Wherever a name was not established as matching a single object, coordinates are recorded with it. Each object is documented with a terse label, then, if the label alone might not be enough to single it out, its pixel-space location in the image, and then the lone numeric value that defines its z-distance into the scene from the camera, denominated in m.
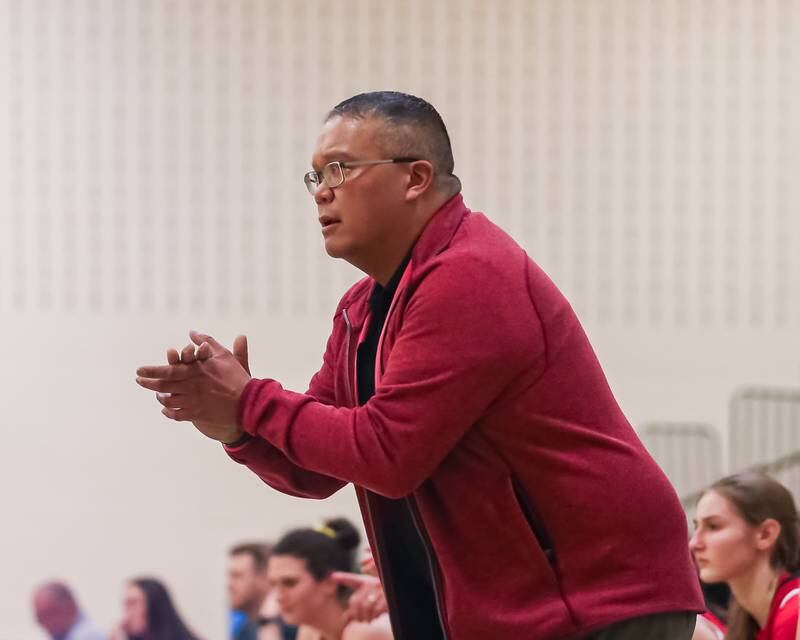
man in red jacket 4.27
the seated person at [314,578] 9.78
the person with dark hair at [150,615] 16.03
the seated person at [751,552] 7.82
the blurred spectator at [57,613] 18.62
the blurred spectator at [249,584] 15.19
